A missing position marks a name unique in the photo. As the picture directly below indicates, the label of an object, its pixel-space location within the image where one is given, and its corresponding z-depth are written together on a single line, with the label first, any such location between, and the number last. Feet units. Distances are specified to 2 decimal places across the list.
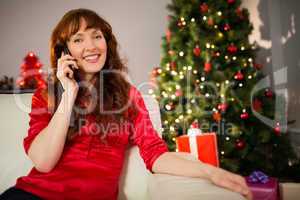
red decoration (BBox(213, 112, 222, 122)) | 7.64
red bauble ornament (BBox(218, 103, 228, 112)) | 7.62
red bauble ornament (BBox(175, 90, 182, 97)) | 7.93
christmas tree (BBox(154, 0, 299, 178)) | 7.72
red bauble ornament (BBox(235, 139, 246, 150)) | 7.82
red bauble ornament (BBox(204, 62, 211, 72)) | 7.65
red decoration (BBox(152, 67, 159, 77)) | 8.50
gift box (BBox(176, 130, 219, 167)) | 6.31
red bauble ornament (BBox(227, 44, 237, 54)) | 7.67
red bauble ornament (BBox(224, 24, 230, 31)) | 7.71
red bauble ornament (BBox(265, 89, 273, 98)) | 8.04
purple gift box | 6.80
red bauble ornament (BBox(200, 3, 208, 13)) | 7.76
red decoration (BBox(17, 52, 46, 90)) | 10.05
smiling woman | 3.48
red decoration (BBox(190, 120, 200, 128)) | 7.65
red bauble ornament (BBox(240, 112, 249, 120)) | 7.72
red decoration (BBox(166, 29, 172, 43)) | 8.28
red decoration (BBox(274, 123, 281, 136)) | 8.01
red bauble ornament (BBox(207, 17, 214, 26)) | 7.66
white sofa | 4.13
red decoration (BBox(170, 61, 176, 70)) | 8.10
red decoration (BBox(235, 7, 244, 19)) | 7.79
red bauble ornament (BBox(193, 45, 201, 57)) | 7.74
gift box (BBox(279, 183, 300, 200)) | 7.73
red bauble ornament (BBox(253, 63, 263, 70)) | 8.00
